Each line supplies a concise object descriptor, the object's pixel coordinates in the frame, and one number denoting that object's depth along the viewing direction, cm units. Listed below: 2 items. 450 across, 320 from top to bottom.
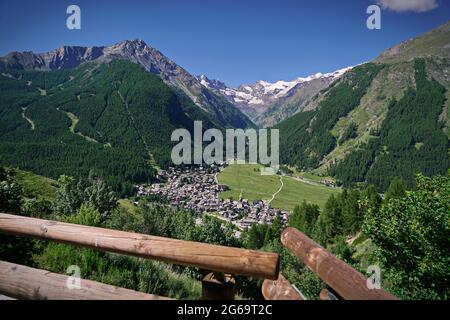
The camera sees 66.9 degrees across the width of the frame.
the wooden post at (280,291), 429
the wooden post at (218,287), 410
